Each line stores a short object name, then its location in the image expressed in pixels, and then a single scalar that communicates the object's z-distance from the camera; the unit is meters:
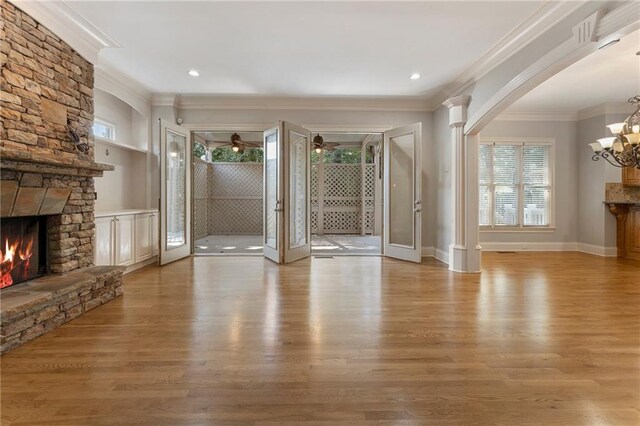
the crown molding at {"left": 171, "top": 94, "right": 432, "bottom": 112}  5.66
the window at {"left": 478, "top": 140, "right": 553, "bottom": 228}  6.59
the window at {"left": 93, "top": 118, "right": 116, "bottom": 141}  4.74
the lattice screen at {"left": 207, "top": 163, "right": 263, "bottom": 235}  9.57
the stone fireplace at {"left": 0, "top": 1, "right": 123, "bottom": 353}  2.47
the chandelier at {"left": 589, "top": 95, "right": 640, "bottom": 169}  4.10
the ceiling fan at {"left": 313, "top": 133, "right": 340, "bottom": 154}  7.94
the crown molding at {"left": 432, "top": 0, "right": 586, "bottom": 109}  2.94
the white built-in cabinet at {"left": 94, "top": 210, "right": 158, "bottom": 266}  3.93
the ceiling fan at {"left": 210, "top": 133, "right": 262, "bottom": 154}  7.19
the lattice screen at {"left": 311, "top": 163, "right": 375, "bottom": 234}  9.84
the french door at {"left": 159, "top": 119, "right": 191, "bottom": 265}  5.02
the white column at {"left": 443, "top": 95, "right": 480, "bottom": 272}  4.67
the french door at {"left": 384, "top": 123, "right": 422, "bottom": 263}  5.35
